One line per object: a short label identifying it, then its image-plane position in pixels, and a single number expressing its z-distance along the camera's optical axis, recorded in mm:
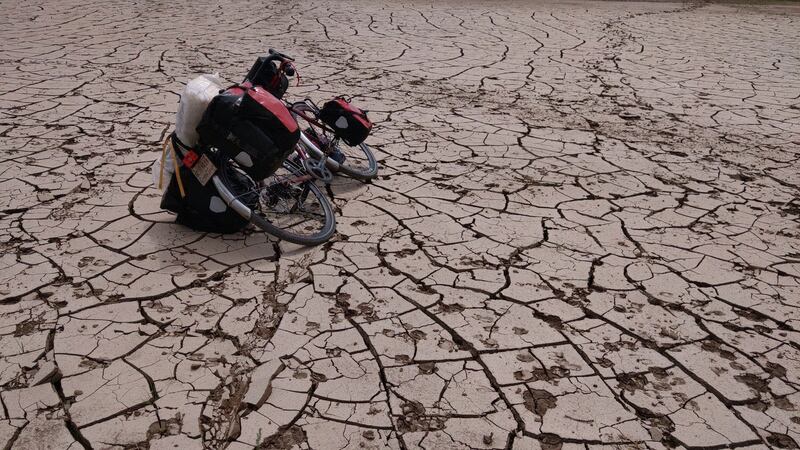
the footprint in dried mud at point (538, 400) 2225
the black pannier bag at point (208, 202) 3088
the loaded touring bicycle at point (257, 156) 2848
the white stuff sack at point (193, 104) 2887
